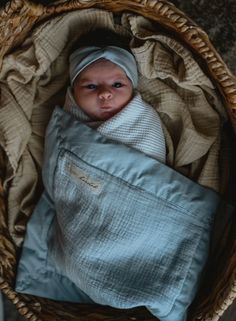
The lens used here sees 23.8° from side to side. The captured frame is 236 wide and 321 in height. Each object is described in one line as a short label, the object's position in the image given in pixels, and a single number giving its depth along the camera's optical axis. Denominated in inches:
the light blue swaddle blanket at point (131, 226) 42.5
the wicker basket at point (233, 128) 40.3
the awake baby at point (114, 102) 43.5
